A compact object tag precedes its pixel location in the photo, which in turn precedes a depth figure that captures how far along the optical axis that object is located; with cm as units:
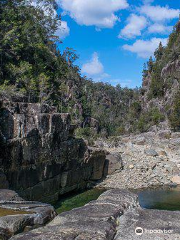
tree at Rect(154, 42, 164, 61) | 6416
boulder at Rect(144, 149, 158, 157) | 2454
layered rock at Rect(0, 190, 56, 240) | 619
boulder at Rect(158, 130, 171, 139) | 3441
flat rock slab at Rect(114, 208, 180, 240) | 459
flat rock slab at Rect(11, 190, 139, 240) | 464
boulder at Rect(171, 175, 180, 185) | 1954
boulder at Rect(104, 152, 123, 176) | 2123
